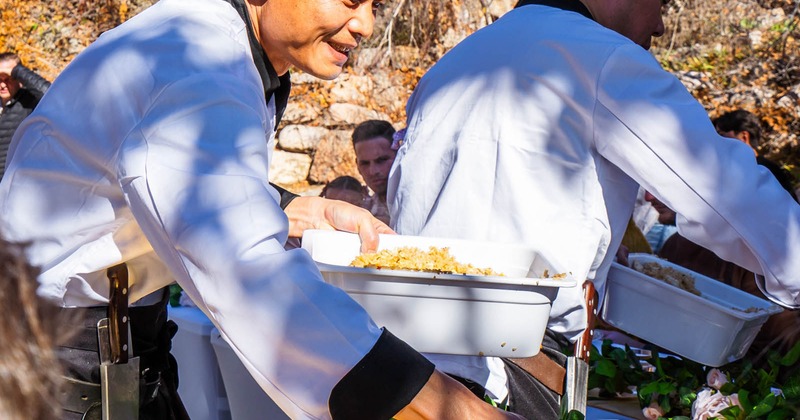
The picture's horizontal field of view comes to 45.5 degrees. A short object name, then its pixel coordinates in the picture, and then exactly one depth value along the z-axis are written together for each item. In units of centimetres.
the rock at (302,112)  841
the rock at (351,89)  856
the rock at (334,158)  816
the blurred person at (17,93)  675
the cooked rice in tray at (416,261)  160
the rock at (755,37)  858
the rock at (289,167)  828
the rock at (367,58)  883
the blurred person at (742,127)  508
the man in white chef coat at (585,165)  195
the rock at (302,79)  872
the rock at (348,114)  834
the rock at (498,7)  891
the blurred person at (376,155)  515
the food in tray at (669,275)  214
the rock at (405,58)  892
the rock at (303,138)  830
